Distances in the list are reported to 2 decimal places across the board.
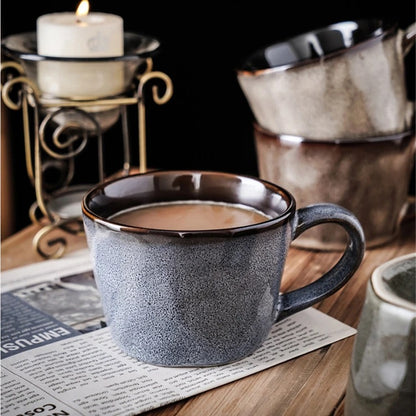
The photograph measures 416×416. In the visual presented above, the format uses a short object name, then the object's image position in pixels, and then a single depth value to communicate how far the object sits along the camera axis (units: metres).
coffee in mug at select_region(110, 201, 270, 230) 0.79
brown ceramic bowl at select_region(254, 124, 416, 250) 0.90
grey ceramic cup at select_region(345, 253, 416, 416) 0.66
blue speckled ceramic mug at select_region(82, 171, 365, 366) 0.73
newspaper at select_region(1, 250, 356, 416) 0.74
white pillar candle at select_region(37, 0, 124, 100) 0.90
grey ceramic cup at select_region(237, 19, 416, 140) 0.87
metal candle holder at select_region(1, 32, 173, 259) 0.90
